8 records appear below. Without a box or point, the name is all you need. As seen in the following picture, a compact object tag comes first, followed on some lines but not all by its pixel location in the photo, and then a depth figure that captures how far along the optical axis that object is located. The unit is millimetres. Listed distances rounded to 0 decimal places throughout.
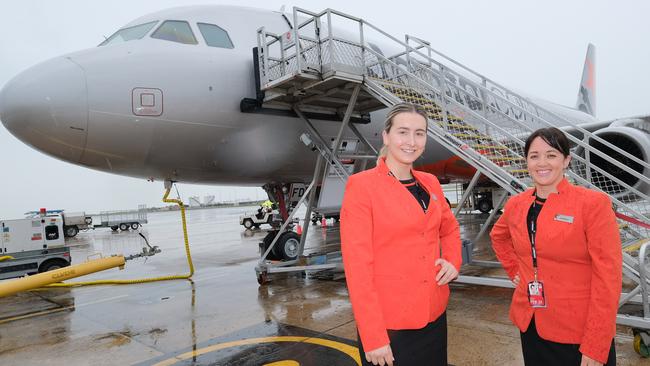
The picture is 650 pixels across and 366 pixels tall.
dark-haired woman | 1873
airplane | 5578
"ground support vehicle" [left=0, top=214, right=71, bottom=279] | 8547
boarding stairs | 4895
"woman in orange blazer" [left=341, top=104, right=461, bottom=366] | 1797
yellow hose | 8156
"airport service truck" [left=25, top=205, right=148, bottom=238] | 26958
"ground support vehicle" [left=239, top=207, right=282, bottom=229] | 22422
